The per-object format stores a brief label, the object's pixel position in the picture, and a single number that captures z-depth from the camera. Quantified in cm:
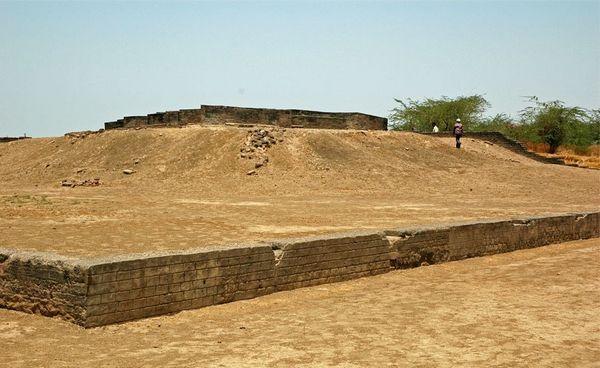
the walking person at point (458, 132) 2942
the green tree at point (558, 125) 4253
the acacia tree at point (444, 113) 4650
